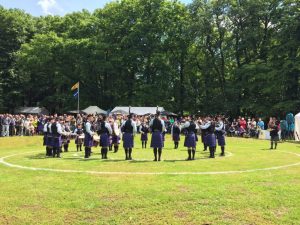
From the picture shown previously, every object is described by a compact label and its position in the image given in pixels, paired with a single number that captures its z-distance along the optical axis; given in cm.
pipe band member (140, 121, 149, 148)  1502
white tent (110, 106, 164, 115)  2529
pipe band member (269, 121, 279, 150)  1397
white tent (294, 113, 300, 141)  1762
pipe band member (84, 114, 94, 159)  1115
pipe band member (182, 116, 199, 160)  1068
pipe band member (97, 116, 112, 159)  1096
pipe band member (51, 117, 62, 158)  1142
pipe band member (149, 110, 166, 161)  1035
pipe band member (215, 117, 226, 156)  1200
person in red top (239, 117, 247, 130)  2155
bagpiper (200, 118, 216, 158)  1137
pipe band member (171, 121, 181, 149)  1477
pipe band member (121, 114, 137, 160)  1068
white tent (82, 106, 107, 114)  2636
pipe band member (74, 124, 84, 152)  1358
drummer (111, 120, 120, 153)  1306
